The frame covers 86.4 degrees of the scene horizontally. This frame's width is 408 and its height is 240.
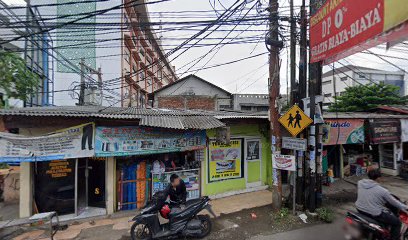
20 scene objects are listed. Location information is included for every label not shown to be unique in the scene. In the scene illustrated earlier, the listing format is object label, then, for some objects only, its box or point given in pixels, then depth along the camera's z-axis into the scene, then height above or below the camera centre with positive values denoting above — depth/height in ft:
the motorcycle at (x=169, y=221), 15.69 -7.54
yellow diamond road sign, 18.72 +0.09
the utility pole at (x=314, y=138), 20.18 -1.57
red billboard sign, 9.40 +5.10
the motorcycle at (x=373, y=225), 12.69 -6.26
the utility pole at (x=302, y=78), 20.39 +4.20
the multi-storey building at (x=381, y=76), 101.65 +21.57
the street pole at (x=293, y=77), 20.50 +4.43
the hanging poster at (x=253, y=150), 28.22 -3.81
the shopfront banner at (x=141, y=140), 19.45 -1.93
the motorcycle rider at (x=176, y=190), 17.25 -5.68
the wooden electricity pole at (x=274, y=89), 19.92 +3.02
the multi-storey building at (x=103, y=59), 52.70 +15.95
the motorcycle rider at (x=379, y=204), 12.83 -4.97
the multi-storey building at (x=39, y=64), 36.95 +9.91
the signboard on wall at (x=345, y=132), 28.73 -1.45
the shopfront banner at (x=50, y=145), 17.28 -2.09
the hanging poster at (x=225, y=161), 25.89 -4.90
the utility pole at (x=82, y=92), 36.32 +4.81
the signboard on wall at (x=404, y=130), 33.63 -1.34
